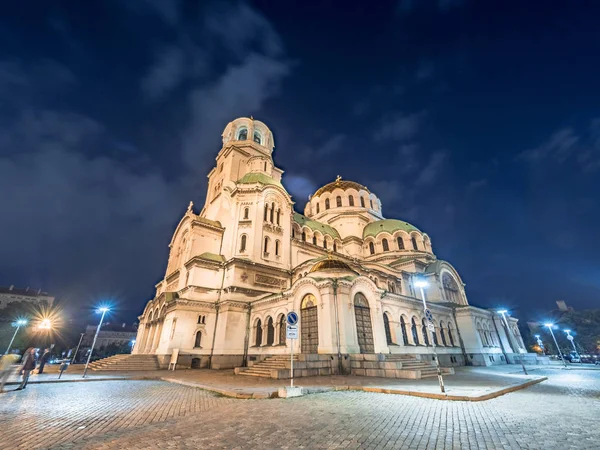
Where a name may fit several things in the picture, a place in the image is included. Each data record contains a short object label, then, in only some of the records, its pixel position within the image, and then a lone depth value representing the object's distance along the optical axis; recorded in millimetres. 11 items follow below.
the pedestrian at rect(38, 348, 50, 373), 16748
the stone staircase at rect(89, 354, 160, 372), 19406
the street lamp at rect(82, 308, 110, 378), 17258
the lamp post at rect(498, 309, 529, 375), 30561
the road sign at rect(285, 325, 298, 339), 10041
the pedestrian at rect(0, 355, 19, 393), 9469
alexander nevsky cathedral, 17359
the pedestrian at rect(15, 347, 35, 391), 10469
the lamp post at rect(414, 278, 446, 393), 8496
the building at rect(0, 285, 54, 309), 70219
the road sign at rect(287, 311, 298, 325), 9945
